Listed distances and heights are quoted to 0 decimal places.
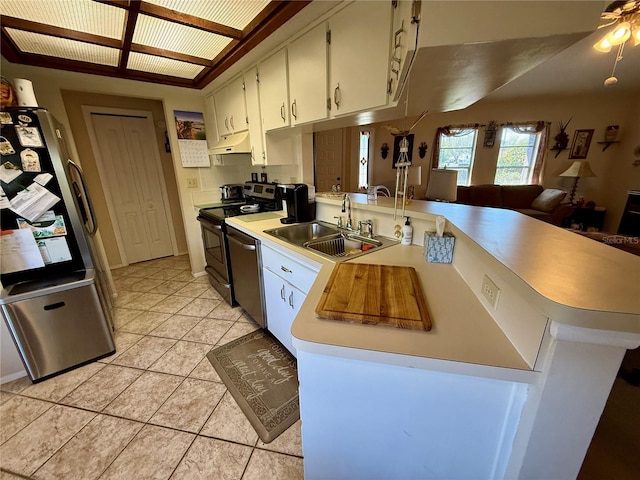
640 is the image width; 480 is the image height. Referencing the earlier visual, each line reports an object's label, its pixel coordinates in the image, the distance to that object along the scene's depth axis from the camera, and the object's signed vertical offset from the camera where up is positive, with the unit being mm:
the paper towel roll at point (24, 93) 1616 +506
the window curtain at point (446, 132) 5059 +686
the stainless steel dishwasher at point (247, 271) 1942 -846
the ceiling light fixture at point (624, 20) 1849 +1105
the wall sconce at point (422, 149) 5445 +379
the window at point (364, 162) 5712 +128
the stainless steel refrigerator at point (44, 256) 1557 -566
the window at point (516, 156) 4902 +188
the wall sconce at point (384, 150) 5729 +388
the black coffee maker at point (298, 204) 2033 -294
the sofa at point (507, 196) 4570 -564
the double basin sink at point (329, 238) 1615 -489
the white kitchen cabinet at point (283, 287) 1499 -781
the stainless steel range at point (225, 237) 2299 -656
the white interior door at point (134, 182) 3343 -152
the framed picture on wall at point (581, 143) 4574 +389
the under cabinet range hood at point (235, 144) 2426 +248
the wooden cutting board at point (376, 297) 809 -468
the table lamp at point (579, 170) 4340 -92
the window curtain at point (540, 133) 4719 +569
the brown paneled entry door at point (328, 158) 4426 +178
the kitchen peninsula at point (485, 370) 538 -511
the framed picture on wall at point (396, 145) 5435 +485
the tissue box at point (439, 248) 1229 -395
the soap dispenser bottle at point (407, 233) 1499 -391
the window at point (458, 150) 5148 +344
